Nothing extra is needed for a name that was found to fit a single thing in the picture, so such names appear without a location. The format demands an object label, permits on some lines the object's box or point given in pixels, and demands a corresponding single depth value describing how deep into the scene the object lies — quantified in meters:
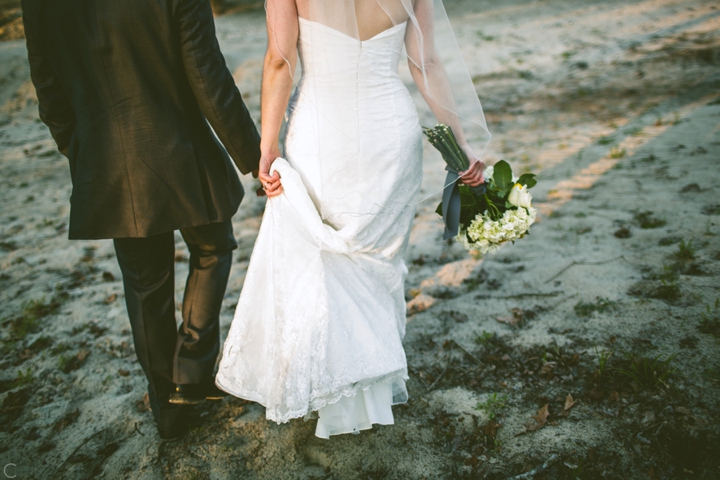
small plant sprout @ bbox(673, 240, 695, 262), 3.37
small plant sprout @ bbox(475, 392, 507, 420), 2.56
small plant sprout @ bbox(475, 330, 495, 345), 3.08
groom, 2.03
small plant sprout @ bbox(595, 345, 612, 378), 2.57
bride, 2.11
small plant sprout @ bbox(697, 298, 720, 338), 2.68
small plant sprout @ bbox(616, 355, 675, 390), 2.44
